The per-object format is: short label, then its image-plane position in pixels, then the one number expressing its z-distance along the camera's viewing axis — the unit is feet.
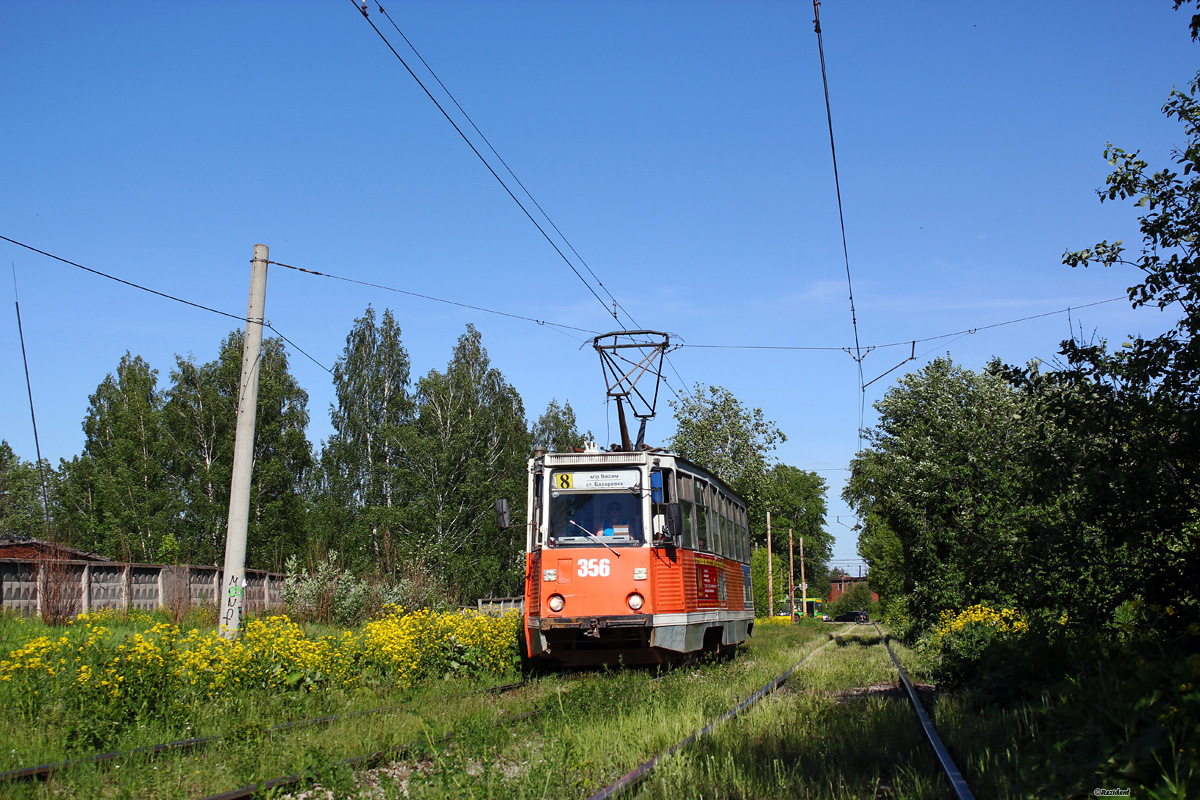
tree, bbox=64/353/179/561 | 146.30
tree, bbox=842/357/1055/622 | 45.54
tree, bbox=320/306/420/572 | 149.79
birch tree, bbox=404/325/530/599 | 136.36
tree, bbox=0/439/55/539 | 241.14
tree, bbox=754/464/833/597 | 268.41
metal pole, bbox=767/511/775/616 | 176.23
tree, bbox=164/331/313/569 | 147.74
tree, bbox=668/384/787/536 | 180.34
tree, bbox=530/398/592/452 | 191.42
